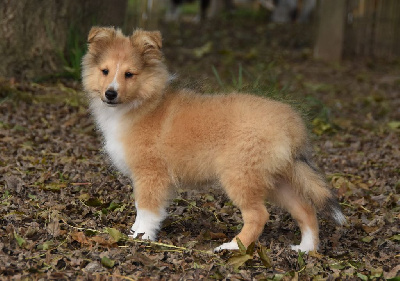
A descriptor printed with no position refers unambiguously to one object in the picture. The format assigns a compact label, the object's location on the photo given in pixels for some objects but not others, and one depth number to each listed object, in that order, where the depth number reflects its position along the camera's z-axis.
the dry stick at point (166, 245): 4.61
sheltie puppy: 4.55
